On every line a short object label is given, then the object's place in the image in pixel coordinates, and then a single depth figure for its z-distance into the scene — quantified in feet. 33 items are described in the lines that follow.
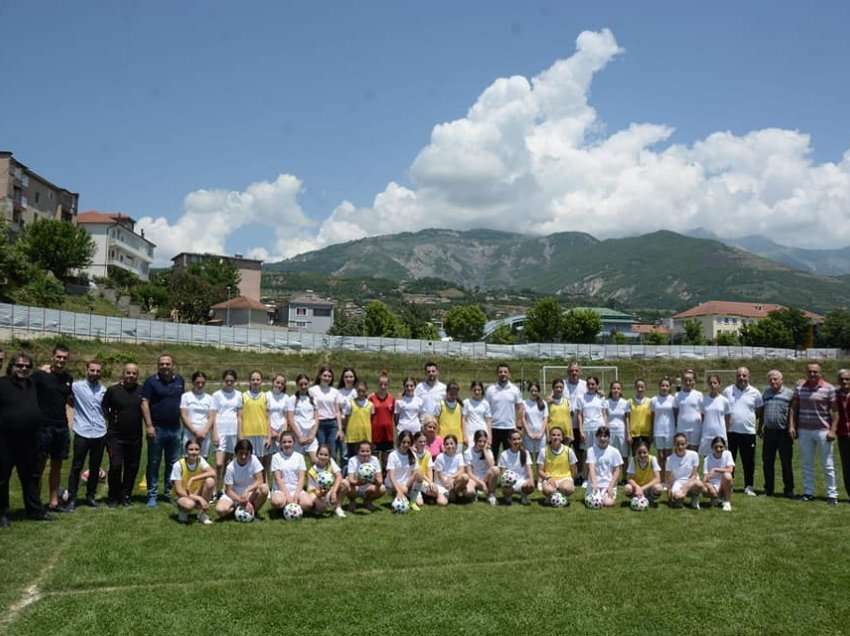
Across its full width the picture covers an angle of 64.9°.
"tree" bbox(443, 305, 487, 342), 296.30
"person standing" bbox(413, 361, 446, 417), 36.85
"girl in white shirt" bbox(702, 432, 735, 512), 32.48
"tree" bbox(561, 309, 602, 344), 278.87
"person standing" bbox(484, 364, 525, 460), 37.73
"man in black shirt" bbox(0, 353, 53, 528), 26.37
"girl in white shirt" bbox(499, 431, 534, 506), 33.14
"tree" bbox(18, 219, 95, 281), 183.32
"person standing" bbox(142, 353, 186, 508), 31.30
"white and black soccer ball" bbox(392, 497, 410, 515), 31.09
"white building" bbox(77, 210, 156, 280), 240.32
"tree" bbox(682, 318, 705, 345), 348.18
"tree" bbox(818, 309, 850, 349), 294.41
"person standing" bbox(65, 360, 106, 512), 29.96
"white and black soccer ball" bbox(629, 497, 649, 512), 31.76
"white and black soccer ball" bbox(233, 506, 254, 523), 28.68
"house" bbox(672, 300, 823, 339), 442.09
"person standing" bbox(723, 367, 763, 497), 35.96
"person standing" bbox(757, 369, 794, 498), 35.13
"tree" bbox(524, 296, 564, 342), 273.75
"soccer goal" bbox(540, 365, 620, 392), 122.32
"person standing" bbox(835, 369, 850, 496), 33.56
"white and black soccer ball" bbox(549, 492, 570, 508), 32.35
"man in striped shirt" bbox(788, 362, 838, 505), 33.73
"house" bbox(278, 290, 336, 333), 335.67
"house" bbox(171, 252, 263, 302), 352.69
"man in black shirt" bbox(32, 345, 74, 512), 28.71
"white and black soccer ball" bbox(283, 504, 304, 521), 29.37
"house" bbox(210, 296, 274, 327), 252.21
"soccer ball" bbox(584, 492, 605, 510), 31.96
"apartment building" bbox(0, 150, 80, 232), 197.47
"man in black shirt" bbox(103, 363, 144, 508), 30.45
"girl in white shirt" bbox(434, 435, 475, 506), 33.20
